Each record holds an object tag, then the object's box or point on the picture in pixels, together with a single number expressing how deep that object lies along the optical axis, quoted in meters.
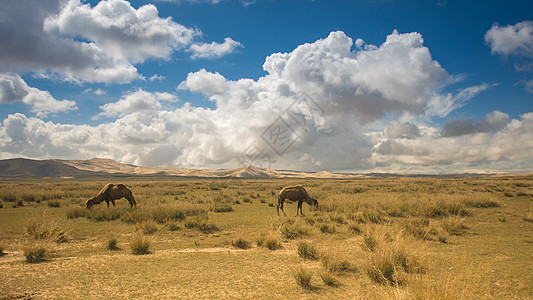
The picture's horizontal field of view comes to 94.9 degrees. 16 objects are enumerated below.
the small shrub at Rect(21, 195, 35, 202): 23.00
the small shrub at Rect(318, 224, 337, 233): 10.87
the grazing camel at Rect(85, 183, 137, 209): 17.42
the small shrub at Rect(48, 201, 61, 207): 19.46
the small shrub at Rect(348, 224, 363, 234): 10.95
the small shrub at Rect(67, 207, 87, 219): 14.39
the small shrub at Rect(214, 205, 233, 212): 18.06
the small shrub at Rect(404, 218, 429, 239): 9.34
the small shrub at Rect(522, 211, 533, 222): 12.59
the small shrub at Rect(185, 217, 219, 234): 12.01
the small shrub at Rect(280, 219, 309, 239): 10.06
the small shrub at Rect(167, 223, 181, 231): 11.90
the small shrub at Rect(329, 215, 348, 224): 12.96
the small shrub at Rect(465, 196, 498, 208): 18.21
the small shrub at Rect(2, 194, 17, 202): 22.27
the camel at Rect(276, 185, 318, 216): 15.95
